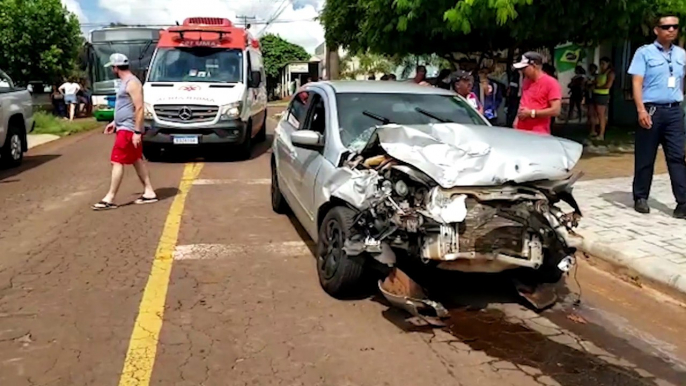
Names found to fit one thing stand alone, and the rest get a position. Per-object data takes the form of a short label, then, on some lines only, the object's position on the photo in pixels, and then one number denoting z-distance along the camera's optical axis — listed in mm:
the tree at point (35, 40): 28984
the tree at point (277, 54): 63781
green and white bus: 21422
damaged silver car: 4527
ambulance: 12312
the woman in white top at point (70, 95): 27781
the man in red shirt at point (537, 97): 7055
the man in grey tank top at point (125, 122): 8297
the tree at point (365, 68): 40531
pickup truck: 11622
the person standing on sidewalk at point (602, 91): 14266
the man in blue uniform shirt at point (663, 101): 7000
